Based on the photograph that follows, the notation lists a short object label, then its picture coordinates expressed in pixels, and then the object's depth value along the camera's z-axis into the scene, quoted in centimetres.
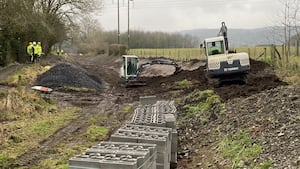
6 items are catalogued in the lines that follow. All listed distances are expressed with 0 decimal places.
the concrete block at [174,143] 974
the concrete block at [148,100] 1417
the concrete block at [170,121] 955
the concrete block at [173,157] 991
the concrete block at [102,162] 577
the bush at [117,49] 5917
